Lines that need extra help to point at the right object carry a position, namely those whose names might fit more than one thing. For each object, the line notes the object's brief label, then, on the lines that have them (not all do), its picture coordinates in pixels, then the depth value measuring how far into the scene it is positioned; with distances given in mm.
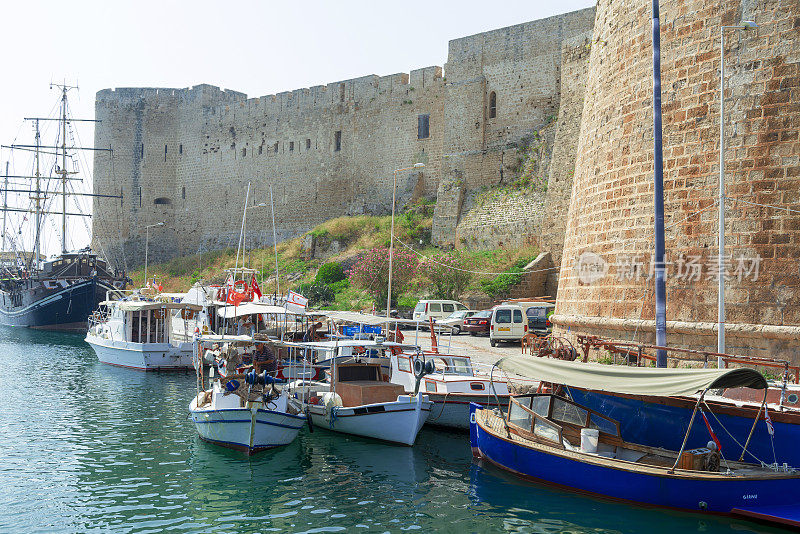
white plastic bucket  9695
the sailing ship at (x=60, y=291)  35969
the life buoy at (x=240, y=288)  22562
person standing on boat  19375
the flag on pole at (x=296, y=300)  18125
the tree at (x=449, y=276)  26484
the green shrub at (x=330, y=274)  31656
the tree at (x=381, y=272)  27391
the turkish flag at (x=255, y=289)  20695
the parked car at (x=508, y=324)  20312
